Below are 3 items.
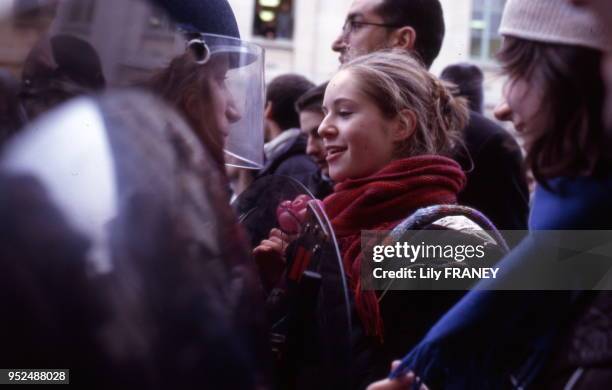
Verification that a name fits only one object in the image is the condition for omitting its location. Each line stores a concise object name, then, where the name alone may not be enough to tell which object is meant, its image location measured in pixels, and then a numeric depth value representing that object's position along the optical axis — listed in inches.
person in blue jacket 44.9
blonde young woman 63.6
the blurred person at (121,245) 28.2
